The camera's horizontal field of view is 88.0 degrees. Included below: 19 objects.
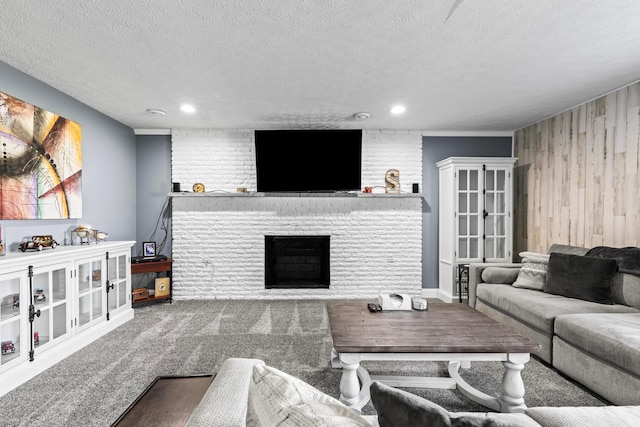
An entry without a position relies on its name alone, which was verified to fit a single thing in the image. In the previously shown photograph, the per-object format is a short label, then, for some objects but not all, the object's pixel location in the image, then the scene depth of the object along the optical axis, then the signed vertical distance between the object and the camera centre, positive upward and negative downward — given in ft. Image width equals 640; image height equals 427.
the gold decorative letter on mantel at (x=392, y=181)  15.64 +1.44
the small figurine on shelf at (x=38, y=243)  8.84 -0.87
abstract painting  8.63 +1.42
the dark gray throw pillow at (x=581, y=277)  9.03 -1.89
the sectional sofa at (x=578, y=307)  6.54 -2.51
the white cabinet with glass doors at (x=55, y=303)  7.49 -2.49
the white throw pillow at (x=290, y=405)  2.12 -1.32
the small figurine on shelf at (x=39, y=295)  8.21 -2.09
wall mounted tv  14.62 +2.31
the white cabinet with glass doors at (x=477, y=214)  14.73 -0.12
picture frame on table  14.71 -1.67
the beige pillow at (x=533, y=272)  10.69 -2.02
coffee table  5.95 -2.46
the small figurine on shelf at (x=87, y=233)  10.92 -0.74
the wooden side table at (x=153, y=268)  13.55 -2.39
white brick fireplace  15.48 -0.54
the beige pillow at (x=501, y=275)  11.68 -2.25
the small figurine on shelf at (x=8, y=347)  7.43 -3.07
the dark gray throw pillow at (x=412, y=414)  2.02 -1.27
